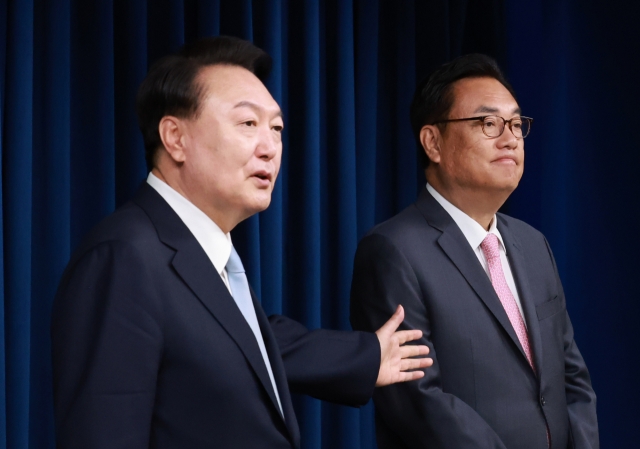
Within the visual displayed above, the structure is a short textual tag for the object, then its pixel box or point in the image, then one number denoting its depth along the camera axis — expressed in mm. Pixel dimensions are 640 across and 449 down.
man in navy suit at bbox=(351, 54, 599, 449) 3758
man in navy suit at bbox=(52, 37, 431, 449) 3340
